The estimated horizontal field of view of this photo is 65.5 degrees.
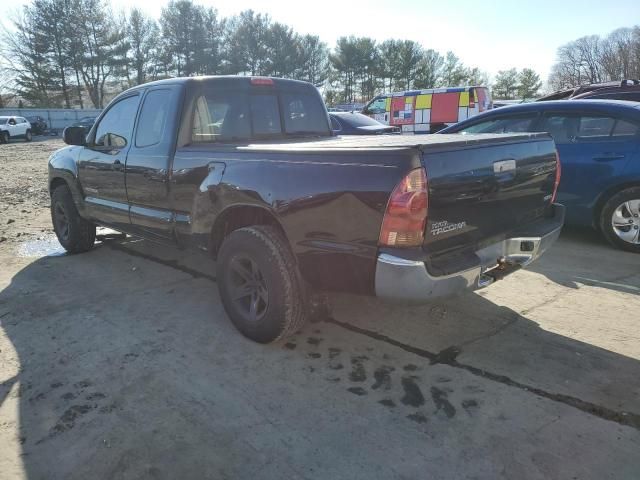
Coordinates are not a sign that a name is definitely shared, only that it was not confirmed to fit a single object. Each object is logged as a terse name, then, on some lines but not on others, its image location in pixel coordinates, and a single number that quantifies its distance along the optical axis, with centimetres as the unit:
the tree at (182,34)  6003
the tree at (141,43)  5841
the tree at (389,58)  6781
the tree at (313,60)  6625
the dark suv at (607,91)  940
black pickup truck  259
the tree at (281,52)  6394
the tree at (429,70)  6994
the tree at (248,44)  6269
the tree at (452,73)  7606
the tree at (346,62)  6744
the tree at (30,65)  5319
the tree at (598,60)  5941
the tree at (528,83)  7681
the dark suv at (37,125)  3744
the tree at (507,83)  7750
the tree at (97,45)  5531
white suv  3003
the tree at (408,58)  6750
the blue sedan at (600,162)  521
